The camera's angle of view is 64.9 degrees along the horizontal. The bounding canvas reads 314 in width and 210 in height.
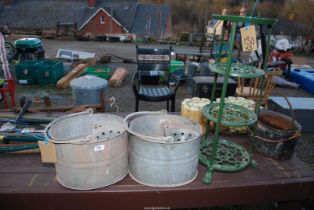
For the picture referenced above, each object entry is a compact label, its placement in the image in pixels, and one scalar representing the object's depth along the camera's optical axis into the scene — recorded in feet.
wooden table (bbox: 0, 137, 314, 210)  6.34
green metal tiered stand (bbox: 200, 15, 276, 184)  6.18
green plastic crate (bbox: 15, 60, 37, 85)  23.81
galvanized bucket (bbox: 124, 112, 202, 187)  5.94
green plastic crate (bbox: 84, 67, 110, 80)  25.31
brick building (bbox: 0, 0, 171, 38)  93.86
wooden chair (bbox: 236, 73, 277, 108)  14.14
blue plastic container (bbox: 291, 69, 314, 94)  25.53
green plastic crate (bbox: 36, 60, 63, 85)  24.01
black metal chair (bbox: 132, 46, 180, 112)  15.35
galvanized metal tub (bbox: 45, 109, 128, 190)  5.72
